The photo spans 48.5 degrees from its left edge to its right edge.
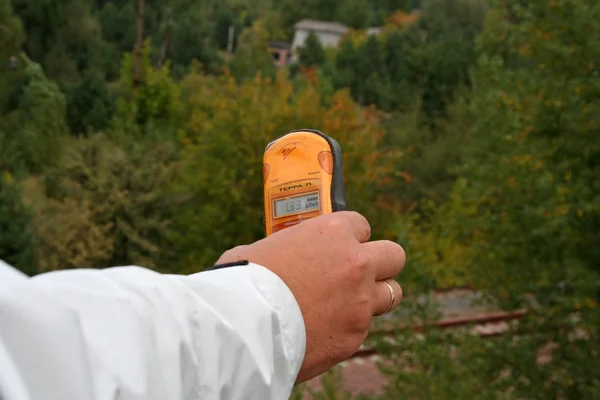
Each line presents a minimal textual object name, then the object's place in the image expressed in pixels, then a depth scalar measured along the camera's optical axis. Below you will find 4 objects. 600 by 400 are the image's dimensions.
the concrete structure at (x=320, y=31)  55.66
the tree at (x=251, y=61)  30.17
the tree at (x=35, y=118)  18.58
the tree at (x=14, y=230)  11.55
